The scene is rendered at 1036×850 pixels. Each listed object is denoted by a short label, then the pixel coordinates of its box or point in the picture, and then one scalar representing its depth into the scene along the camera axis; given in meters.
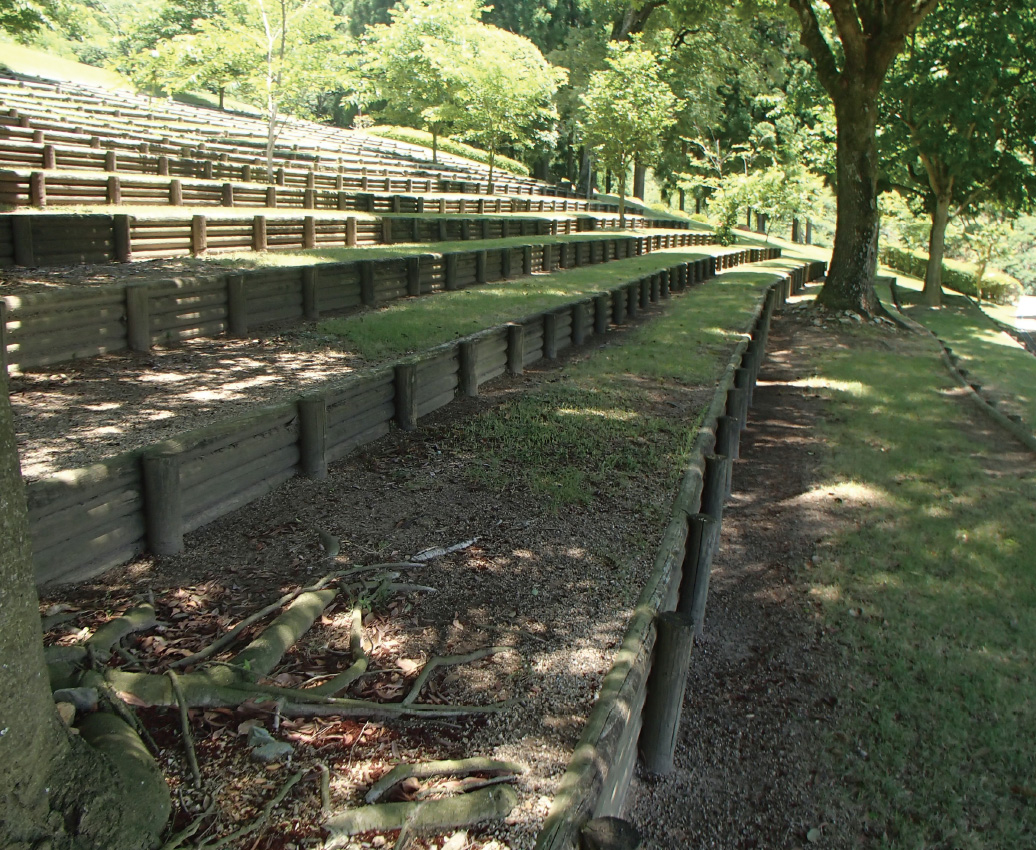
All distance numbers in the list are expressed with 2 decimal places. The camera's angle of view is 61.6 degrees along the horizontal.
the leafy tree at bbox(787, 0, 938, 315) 18.31
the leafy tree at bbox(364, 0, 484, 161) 49.88
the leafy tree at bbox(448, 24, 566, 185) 41.19
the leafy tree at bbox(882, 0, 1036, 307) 21.91
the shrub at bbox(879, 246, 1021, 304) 44.62
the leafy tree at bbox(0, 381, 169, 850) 2.59
